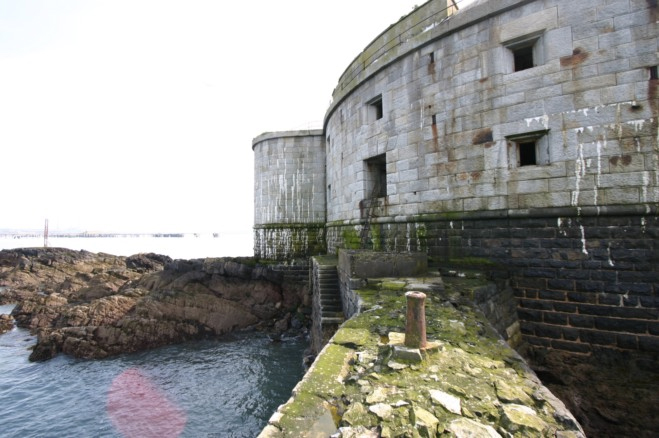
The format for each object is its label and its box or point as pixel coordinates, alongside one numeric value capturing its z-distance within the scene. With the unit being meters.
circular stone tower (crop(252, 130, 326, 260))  17.64
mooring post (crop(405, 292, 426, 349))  3.57
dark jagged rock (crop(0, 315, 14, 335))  16.24
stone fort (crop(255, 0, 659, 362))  6.00
